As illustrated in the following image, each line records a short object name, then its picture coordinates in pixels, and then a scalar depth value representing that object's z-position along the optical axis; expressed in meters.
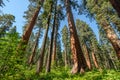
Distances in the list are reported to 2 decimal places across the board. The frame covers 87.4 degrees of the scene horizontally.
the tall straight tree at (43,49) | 5.98
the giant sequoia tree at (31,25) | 4.48
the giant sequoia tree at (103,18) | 4.53
